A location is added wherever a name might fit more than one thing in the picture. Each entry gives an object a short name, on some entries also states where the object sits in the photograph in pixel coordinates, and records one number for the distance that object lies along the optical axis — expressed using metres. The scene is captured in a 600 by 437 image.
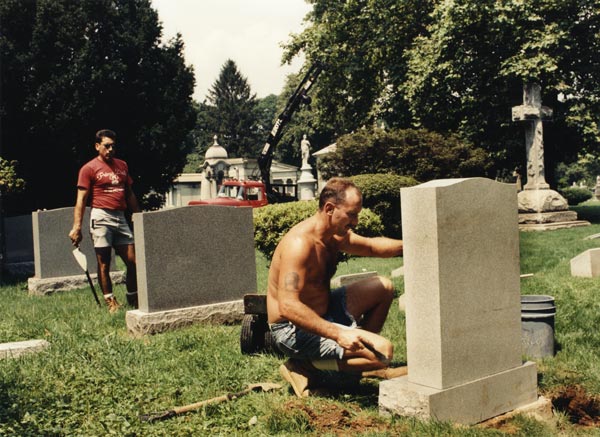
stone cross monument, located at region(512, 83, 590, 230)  19.09
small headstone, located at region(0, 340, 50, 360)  5.55
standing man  7.93
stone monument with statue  34.94
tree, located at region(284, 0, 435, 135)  27.23
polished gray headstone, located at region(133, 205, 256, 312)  6.80
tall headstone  3.68
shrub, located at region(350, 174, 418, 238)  17.16
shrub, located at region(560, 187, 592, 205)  42.16
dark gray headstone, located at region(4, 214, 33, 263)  14.09
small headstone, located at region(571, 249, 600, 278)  8.62
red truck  30.50
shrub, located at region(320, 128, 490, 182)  20.95
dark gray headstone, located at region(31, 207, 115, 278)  10.69
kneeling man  4.09
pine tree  82.06
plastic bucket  5.34
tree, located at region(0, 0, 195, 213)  23.69
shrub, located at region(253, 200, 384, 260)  9.22
